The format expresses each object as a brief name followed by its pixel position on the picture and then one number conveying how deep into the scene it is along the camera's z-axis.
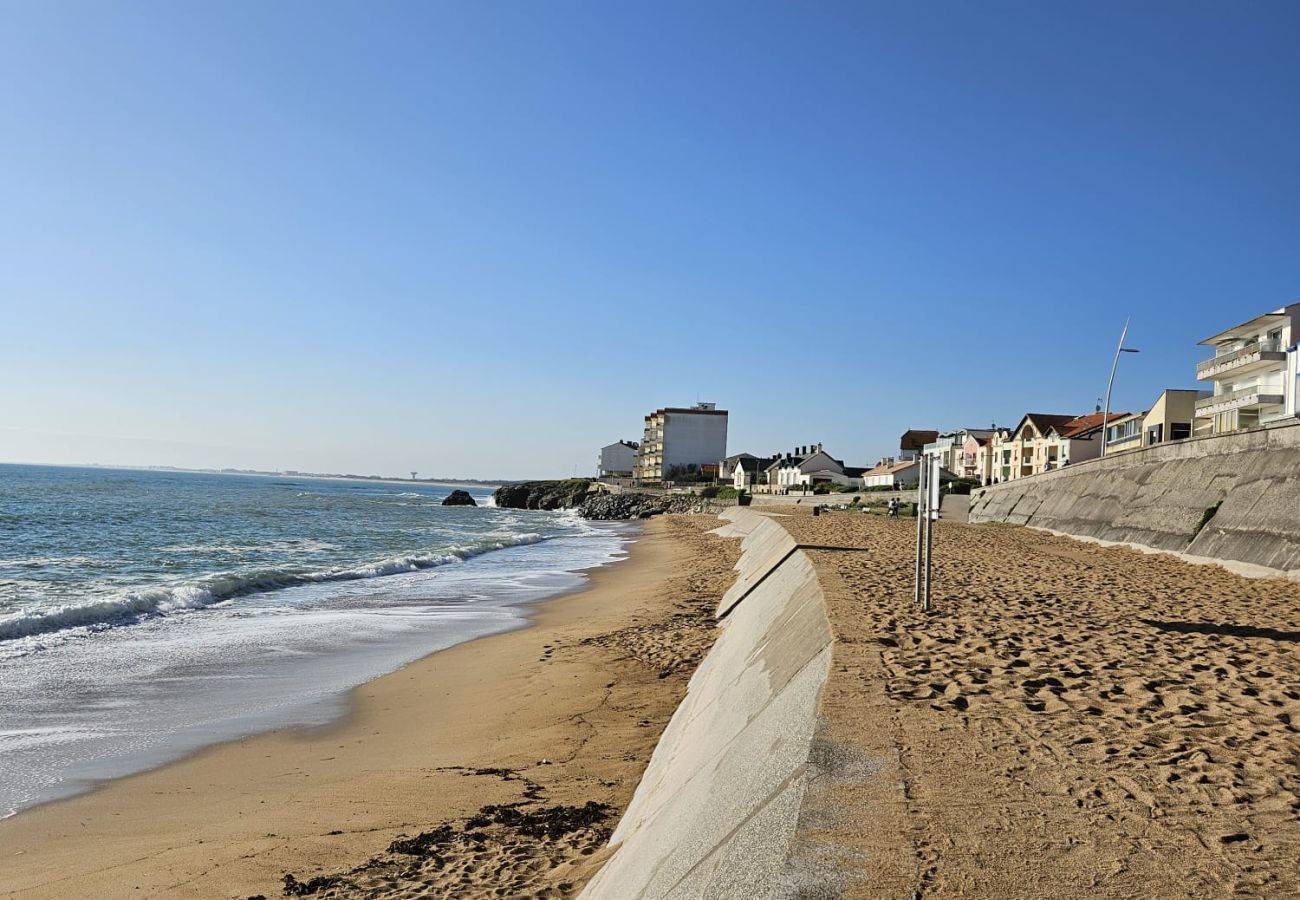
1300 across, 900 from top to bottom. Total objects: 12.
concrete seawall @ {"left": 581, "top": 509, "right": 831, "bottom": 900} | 4.05
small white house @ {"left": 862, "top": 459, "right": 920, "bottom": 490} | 81.29
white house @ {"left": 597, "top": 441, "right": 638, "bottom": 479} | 164.38
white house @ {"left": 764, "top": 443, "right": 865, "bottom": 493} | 100.38
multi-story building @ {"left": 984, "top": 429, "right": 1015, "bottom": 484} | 80.12
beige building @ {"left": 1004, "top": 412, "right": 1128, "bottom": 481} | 66.88
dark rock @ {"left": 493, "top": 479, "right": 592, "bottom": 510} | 111.19
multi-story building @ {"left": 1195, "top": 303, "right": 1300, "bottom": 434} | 42.47
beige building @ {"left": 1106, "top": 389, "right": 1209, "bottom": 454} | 49.41
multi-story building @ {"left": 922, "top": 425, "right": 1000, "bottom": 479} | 92.53
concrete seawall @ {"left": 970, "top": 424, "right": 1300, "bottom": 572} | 17.42
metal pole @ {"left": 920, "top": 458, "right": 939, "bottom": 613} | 10.26
